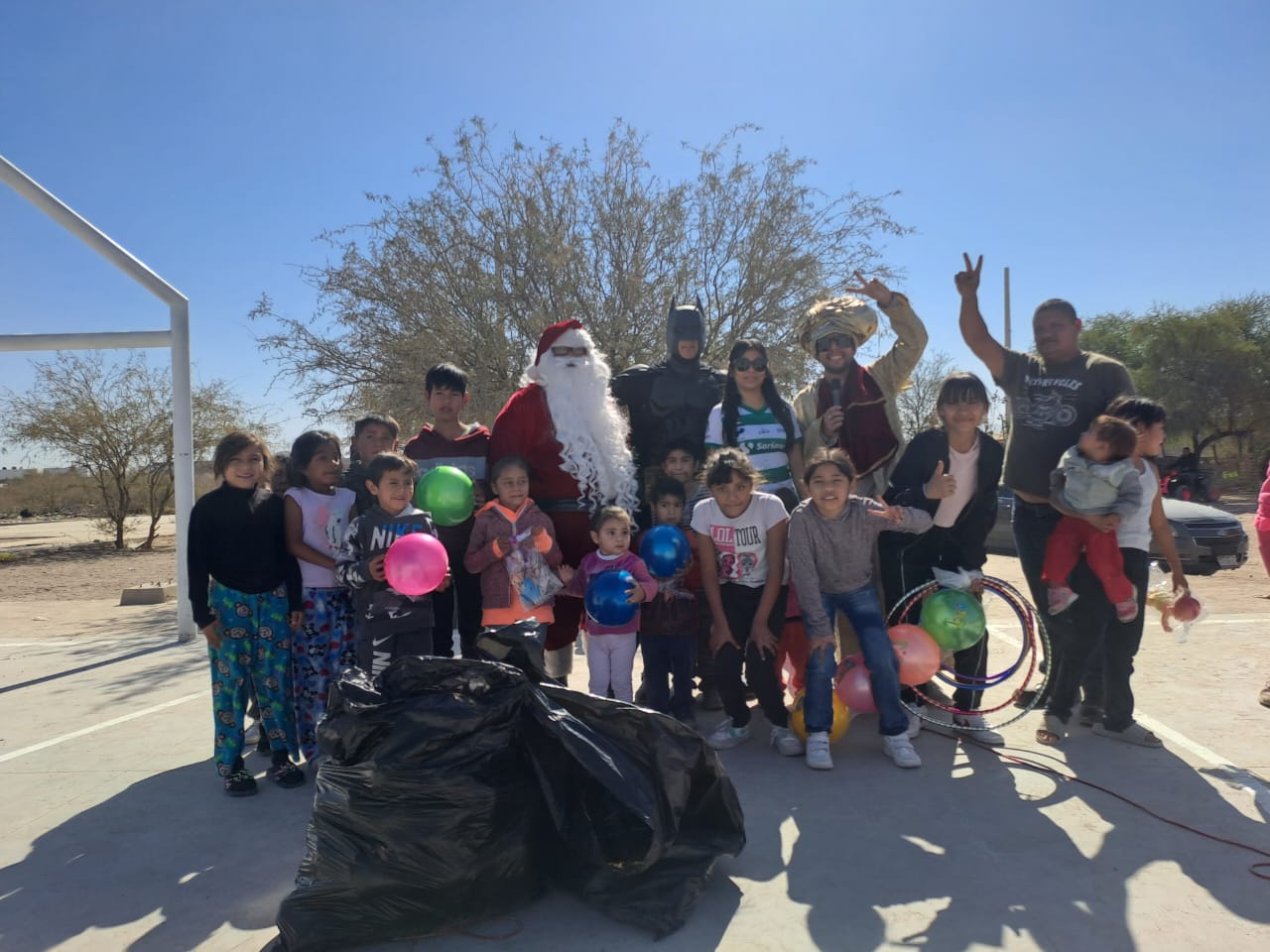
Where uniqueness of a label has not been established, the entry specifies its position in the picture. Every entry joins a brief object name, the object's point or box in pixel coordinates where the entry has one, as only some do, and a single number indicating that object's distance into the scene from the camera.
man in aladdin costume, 4.73
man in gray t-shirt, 4.46
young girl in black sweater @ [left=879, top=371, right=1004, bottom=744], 4.37
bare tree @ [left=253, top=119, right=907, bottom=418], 12.38
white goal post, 7.27
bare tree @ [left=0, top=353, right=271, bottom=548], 19.50
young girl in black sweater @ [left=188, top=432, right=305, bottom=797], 3.90
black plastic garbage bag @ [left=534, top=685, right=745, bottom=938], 2.60
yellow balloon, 4.25
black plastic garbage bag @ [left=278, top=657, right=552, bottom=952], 2.50
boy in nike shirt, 3.87
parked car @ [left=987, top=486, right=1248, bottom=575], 10.49
